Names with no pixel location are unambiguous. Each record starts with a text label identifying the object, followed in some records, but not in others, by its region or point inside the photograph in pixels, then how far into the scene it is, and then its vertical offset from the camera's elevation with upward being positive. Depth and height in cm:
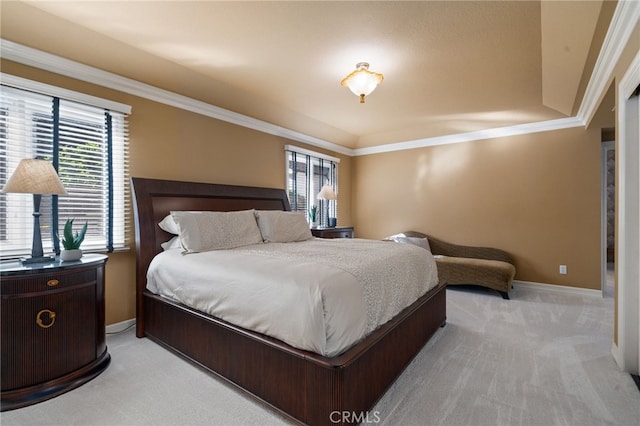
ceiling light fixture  271 +124
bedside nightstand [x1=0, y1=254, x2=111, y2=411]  180 -76
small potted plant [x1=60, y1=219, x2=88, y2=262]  213 -24
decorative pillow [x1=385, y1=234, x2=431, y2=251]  505 -46
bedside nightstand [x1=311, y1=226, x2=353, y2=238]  451 -30
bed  151 -87
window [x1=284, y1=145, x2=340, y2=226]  486 +62
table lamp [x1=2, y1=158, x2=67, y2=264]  195 +19
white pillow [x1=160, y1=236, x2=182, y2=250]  289 -30
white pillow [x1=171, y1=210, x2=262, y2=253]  264 -16
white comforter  155 -47
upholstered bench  398 -72
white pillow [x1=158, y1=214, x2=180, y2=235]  286 -11
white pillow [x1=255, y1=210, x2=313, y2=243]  331 -15
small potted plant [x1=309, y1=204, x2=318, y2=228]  498 -4
